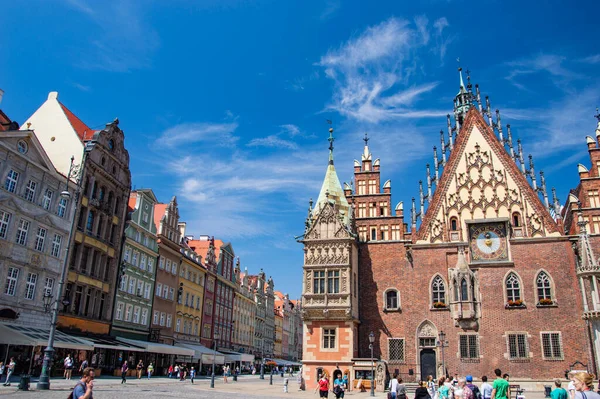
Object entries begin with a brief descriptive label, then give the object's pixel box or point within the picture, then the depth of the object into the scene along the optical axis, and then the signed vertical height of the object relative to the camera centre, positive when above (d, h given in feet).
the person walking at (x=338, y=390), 66.71 -4.00
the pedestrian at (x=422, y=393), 41.22 -2.44
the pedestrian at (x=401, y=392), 47.65 -2.78
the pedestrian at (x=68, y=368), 94.78 -3.46
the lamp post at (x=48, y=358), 66.39 -1.23
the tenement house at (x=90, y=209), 117.70 +35.15
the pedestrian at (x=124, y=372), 100.99 -4.02
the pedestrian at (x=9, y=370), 75.51 -3.64
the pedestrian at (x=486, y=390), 46.41 -2.28
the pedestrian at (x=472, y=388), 42.91 -1.95
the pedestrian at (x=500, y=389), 37.01 -1.67
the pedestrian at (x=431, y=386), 79.41 -3.64
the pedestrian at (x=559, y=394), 34.81 -1.74
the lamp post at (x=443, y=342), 103.81 +4.52
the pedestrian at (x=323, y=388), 68.39 -3.83
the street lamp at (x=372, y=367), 88.43 -1.16
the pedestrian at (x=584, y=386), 25.52 -0.88
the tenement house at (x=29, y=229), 96.58 +24.15
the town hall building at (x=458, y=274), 106.73 +20.03
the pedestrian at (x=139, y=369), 124.36 -4.10
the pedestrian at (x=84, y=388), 28.68 -2.16
